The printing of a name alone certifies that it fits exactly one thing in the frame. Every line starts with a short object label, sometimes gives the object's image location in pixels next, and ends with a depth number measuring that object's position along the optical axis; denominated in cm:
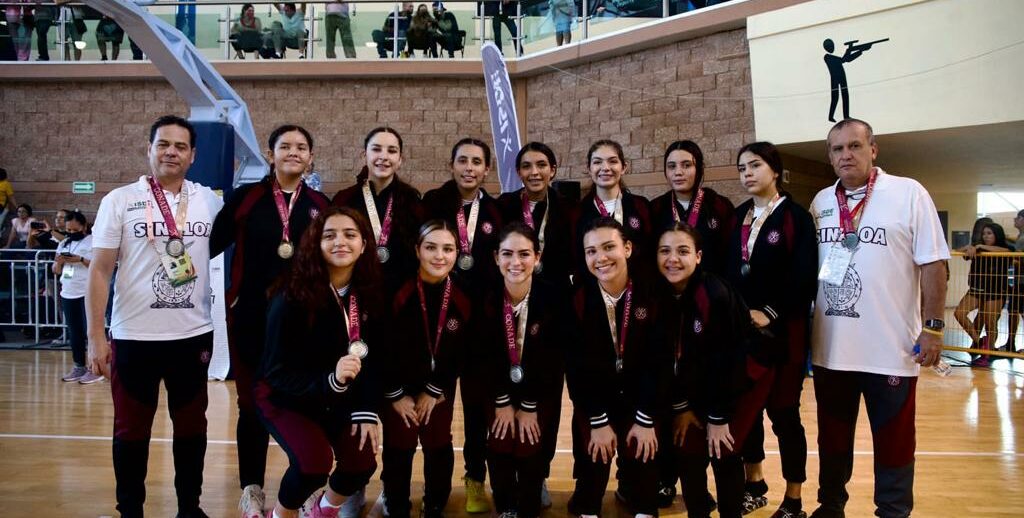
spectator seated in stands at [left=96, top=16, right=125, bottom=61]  1224
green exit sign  1270
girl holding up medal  263
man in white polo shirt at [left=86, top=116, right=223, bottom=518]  276
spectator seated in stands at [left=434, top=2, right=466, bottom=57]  1154
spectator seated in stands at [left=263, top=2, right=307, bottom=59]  1195
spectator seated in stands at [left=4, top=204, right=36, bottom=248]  1010
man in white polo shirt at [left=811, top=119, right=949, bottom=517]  274
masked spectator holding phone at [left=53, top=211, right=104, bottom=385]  667
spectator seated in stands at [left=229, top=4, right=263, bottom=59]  1188
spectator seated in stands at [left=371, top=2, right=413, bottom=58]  1191
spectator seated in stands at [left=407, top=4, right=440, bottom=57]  1156
